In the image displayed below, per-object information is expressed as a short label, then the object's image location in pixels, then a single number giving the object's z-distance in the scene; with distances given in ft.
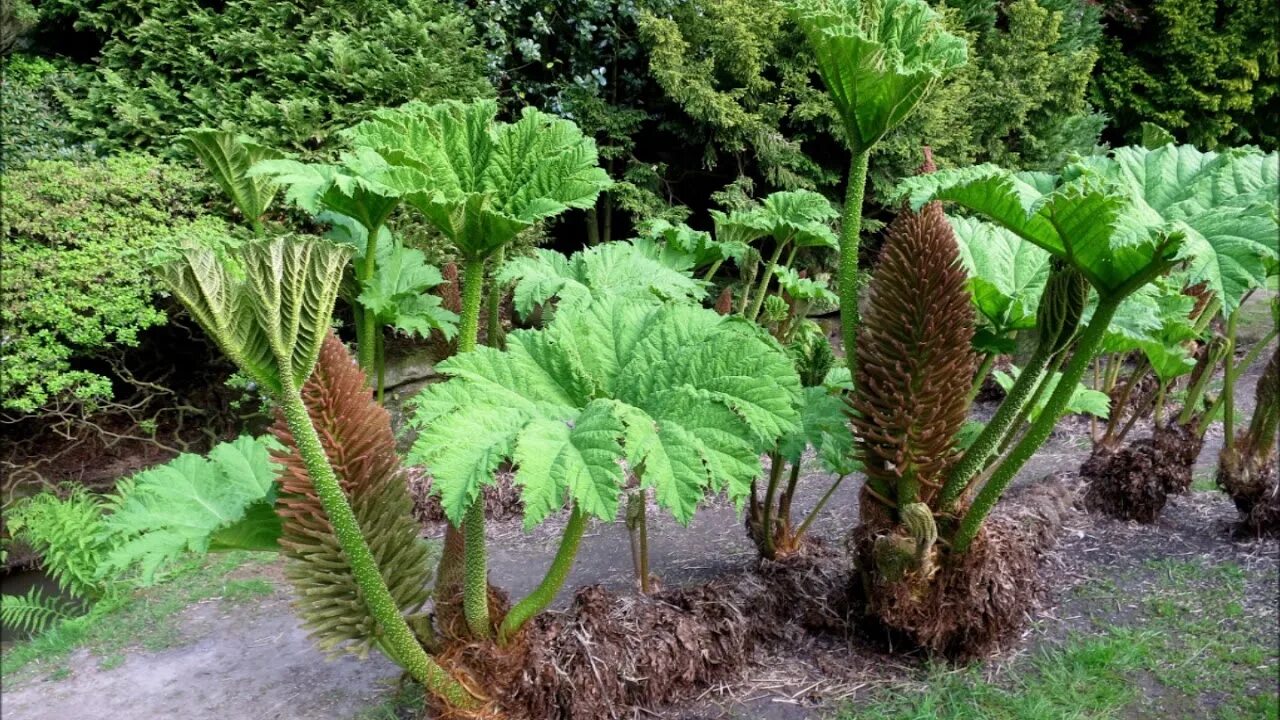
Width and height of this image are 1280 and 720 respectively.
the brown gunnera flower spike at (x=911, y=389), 6.38
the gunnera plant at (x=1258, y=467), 9.90
